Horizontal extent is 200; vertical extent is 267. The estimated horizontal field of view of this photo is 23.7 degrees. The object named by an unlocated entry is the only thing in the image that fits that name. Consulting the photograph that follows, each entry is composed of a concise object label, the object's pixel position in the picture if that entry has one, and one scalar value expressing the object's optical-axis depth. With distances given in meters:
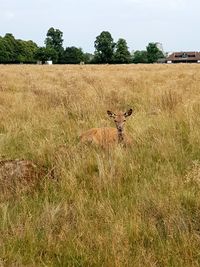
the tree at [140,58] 99.27
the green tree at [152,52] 103.75
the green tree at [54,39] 106.57
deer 6.49
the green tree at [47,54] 94.25
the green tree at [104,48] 95.69
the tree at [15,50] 97.46
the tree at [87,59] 95.93
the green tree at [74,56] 93.88
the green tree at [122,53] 95.31
